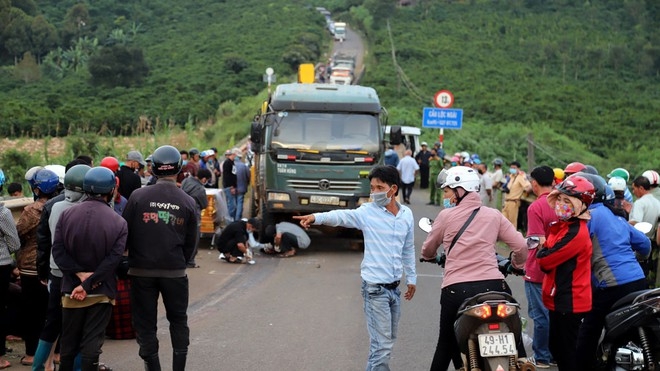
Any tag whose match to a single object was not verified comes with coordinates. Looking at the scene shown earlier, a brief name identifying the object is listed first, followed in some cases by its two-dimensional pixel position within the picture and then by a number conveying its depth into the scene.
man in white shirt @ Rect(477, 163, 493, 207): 19.56
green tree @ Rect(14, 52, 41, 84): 82.32
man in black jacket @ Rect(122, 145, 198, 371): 6.78
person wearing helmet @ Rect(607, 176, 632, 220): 8.84
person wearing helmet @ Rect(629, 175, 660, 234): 9.46
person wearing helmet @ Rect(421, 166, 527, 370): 6.43
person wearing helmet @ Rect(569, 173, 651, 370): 6.98
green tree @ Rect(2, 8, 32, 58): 85.12
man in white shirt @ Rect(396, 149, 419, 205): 23.53
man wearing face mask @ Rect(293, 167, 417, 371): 6.73
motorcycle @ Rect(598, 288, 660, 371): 6.46
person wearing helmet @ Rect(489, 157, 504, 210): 20.55
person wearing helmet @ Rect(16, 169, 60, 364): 7.68
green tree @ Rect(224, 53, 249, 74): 79.00
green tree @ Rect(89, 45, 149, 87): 77.62
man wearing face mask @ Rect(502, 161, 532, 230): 16.73
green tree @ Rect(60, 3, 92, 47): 99.38
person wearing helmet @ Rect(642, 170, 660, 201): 9.80
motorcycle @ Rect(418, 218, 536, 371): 6.12
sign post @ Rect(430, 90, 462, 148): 29.89
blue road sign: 28.97
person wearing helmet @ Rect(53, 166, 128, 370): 6.55
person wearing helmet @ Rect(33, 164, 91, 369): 6.98
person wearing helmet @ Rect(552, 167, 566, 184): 12.61
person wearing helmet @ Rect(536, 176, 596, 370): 6.62
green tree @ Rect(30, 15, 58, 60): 90.44
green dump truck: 15.77
